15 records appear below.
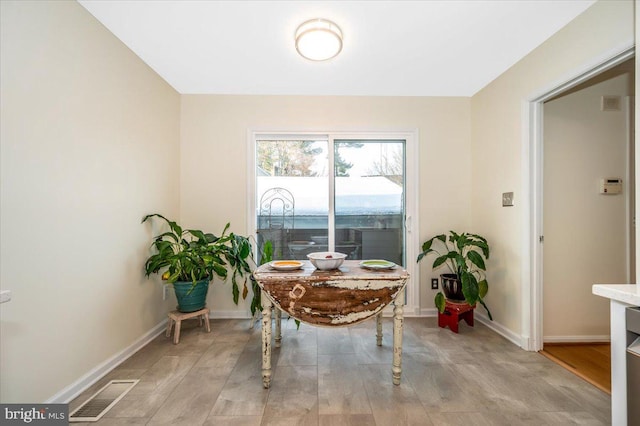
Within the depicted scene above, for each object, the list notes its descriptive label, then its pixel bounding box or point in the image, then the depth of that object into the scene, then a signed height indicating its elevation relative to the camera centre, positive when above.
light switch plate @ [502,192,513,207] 2.31 +0.11
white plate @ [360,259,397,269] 1.85 -0.36
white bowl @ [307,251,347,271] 1.82 -0.33
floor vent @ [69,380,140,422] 1.44 -1.06
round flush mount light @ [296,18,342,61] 1.79 +1.15
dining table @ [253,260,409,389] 1.66 -0.51
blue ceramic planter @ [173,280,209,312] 2.32 -0.70
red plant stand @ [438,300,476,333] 2.44 -0.93
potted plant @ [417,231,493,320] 2.31 -0.52
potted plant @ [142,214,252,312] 2.24 -0.41
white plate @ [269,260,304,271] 1.83 -0.36
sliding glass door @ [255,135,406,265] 2.99 +0.16
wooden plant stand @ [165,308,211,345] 2.27 -0.90
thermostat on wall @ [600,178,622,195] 2.23 +0.21
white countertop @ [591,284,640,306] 1.07 -0.33
